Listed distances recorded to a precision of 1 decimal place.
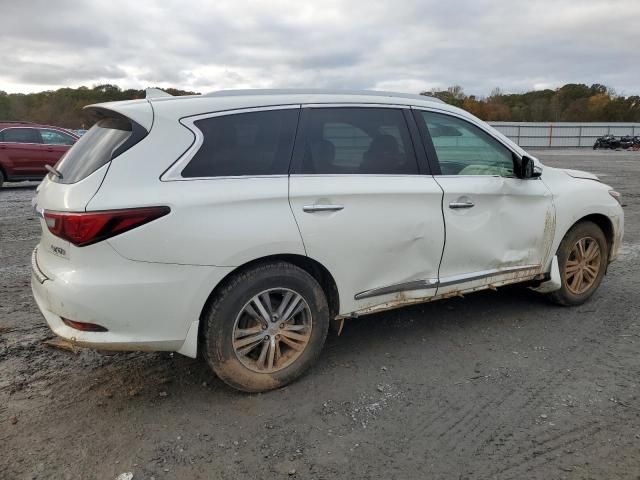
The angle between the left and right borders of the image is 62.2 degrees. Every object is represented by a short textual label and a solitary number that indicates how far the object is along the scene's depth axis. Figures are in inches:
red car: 528.1
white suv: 110.4
